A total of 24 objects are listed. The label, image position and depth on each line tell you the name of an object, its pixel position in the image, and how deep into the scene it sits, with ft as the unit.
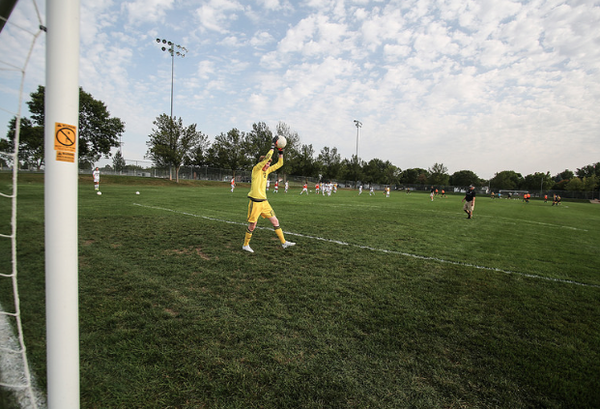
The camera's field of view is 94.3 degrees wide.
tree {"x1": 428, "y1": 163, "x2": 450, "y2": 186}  340.39
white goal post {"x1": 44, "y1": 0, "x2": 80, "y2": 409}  3.96
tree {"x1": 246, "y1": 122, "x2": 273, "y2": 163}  192.03
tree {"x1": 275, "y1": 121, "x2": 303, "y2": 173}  192.95
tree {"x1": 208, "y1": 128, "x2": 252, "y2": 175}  172.45
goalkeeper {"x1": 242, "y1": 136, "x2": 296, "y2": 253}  19.17
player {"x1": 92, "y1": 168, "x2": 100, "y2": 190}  67.64
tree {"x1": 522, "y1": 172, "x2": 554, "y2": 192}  291.79
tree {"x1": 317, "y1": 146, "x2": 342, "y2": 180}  254.88
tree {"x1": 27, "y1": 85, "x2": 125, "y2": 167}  110.01
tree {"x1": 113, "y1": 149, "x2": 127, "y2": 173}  135.13
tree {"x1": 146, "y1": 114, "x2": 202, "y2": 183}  134.00
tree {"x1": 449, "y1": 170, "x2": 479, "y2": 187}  373.20
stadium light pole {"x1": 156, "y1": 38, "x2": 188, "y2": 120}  127.99
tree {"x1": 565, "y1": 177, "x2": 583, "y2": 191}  239.50
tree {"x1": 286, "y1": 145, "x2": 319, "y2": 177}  222.48
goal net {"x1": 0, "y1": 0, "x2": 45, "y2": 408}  5.48
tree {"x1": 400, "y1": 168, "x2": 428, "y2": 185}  384.06
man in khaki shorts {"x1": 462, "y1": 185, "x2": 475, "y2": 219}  47.02
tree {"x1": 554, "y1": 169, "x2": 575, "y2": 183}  381.23
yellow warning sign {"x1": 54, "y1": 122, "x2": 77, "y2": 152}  4.04
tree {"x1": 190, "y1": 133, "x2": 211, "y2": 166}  160.25
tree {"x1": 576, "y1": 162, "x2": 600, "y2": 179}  352.69
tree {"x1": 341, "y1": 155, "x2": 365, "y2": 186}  260.38
